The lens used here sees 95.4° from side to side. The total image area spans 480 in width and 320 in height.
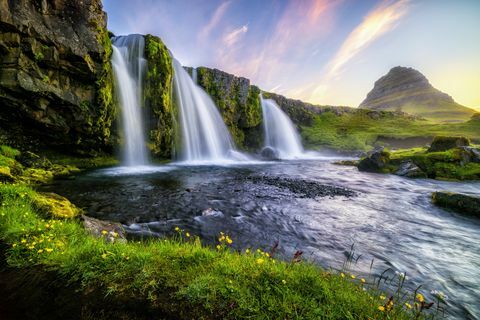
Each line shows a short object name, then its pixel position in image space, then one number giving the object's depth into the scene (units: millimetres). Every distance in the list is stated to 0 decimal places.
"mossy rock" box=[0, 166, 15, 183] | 9065
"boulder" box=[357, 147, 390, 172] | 25422
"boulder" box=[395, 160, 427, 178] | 21875
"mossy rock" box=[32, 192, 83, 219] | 6199
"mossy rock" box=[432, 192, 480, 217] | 10617
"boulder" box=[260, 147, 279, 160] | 42747
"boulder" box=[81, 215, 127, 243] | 5552
